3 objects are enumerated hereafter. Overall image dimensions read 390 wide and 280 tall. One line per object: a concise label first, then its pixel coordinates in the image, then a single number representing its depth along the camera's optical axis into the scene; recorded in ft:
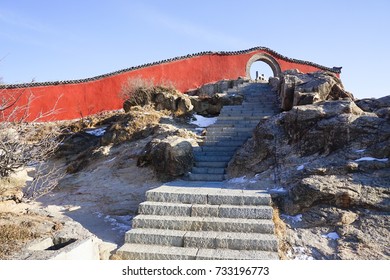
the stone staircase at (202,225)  11.01
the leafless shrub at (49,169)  25.62
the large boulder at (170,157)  19.83
